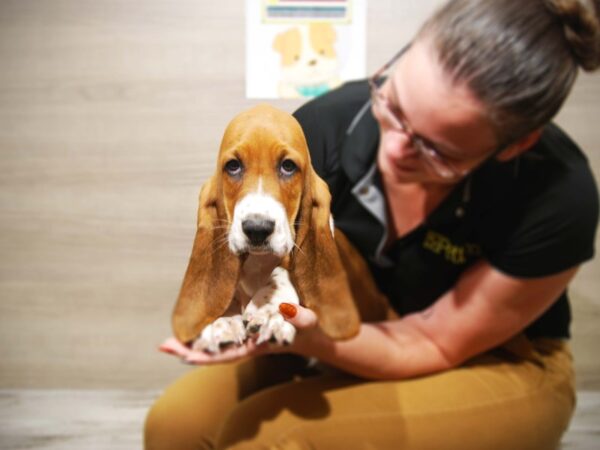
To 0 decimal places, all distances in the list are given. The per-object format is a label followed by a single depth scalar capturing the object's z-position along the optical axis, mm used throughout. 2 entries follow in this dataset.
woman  827
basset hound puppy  461
